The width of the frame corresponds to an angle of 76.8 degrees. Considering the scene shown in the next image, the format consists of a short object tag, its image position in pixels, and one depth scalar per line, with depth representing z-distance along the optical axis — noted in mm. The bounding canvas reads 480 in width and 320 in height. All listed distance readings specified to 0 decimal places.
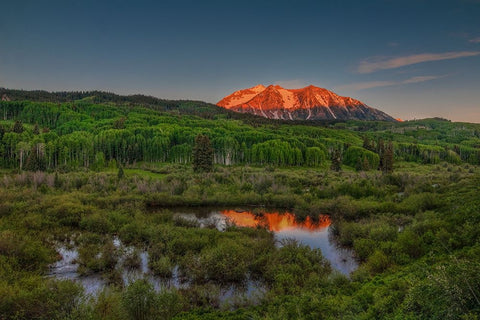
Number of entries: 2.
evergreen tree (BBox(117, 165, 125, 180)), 55025
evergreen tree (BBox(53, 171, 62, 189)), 47669
